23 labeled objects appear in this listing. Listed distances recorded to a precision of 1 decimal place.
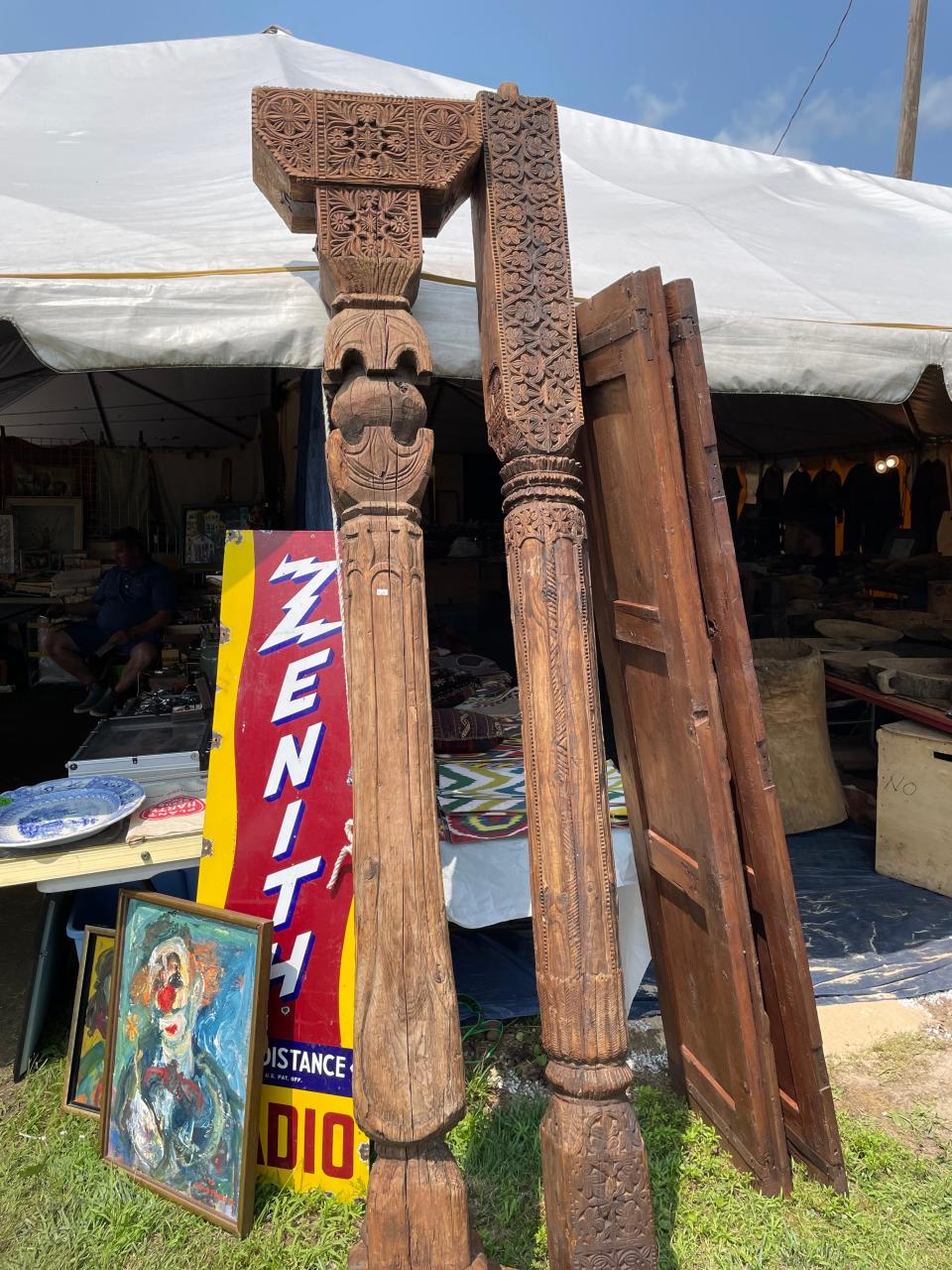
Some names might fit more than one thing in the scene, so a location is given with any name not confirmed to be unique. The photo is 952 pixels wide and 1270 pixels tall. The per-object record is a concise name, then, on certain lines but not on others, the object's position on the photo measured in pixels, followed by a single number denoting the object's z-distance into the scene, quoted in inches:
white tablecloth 91.9
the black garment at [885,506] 312.3
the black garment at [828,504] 331.3
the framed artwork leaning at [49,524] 302.7
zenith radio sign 72.9
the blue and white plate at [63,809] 80.2
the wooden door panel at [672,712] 68.6
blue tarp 105.2
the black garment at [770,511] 349.1
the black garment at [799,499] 338.3
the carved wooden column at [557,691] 58.0
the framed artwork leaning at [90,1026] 82.2
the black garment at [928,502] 284.1
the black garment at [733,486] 361.7
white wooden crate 131.2
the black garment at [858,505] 319.3
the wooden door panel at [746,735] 69.7
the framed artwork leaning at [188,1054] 69.4
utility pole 265.0
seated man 199.0
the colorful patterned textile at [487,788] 103.6
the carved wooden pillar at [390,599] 55.1
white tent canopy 78.8
